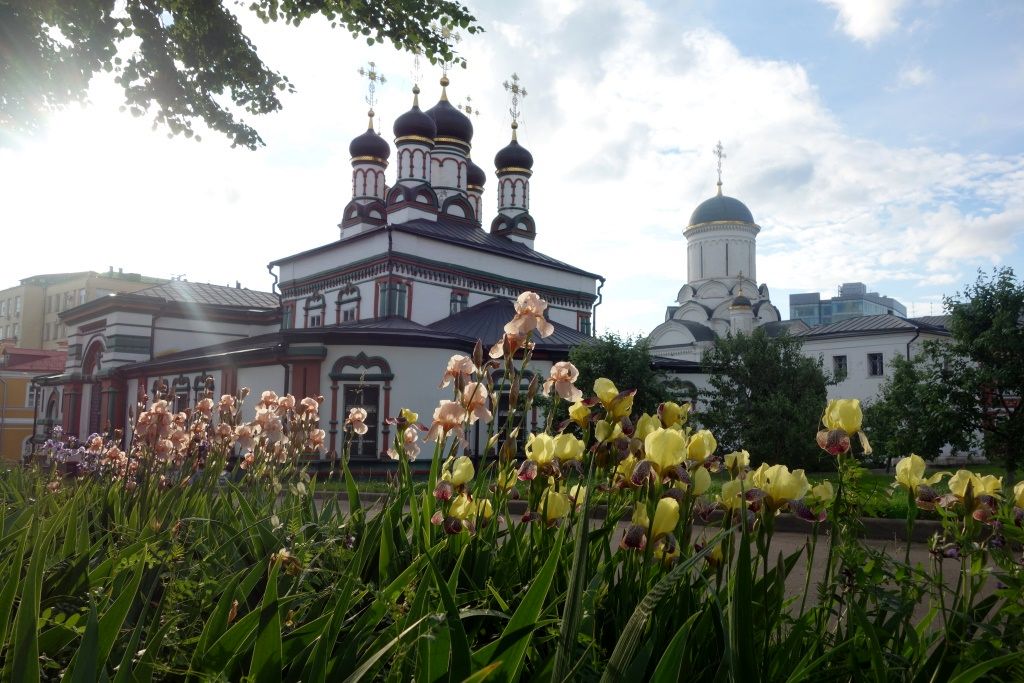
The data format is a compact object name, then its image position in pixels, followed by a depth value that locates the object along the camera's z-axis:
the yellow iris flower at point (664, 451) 1.93
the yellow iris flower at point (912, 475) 2.10
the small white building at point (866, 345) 35.66
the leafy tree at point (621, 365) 22.17
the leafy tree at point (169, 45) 9.38
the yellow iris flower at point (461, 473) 2.55
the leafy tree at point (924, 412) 16.92
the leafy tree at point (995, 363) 16.72
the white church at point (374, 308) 23.19
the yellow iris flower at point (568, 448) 2.41
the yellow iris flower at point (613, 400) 2.18
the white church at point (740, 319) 36.44
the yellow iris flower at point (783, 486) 1.85
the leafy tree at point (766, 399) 20.23
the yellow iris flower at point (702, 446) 2.14
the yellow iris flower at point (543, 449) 2.40
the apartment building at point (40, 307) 70.62
